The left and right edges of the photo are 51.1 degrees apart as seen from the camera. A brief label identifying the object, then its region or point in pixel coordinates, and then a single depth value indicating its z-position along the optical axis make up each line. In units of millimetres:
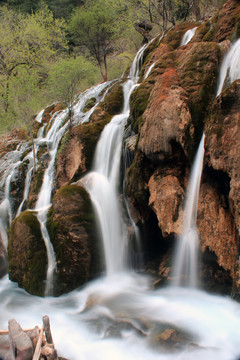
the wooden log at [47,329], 4133
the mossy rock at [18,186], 13053
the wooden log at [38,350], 3515
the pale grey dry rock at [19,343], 3561
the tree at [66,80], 14781
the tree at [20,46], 24422
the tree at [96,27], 28219
